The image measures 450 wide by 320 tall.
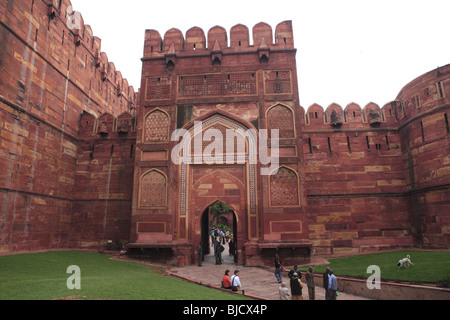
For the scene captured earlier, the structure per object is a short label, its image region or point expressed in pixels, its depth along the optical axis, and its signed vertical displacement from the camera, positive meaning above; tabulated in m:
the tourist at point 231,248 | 15.67 -1.24
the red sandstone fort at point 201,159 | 11.77 +2.93
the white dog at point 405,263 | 8.58 -1.16
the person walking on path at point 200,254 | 11.89 -1.17
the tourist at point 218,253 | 12.34 -1.16
